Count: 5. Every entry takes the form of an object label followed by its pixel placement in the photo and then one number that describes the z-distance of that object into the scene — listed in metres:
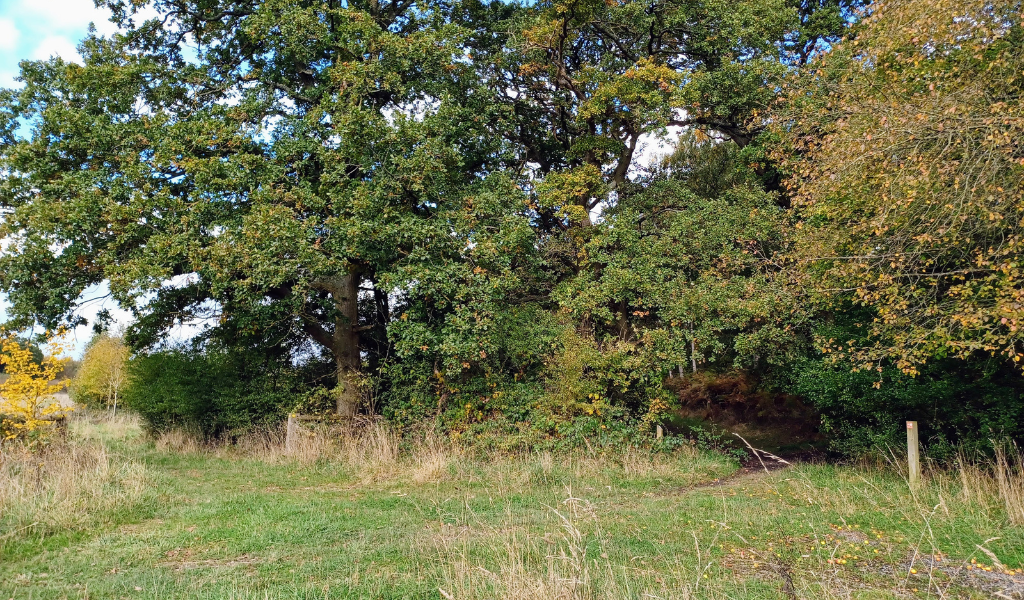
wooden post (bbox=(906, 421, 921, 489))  7.70
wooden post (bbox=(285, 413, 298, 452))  12.12
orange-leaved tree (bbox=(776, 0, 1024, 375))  6.10
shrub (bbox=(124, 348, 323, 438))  13.91
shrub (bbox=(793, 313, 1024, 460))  8.29
